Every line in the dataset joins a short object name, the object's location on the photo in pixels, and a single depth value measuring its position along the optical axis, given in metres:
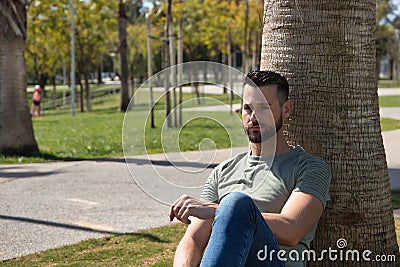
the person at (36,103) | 29.22
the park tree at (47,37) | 28.88
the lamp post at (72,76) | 27.05
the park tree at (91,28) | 30.50
